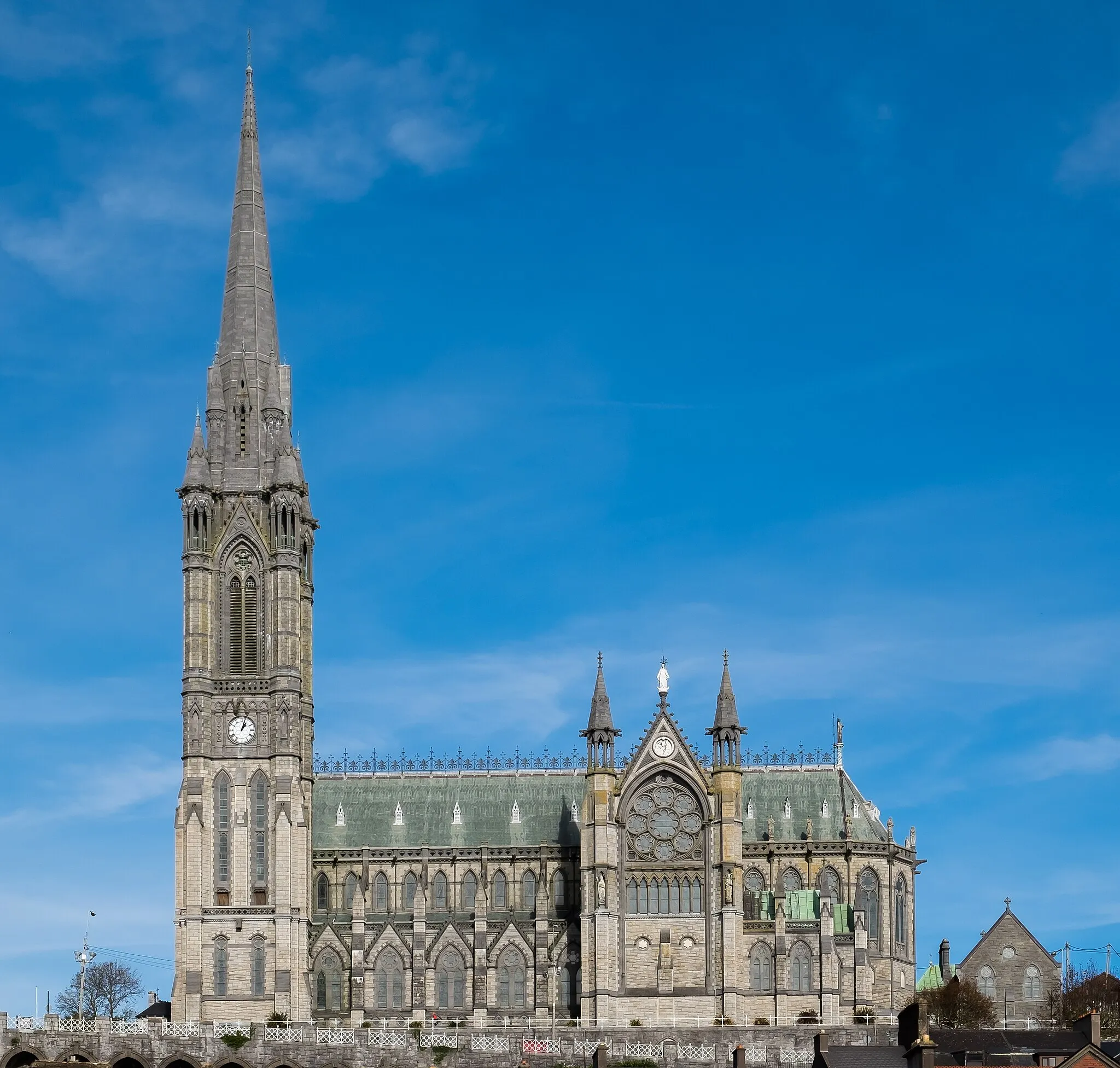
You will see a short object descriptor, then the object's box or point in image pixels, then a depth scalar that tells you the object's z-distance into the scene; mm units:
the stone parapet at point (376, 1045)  124625
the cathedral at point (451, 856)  140000
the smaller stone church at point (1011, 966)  152875
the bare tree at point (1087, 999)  137375
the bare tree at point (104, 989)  185250
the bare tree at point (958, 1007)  138875
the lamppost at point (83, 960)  147250
